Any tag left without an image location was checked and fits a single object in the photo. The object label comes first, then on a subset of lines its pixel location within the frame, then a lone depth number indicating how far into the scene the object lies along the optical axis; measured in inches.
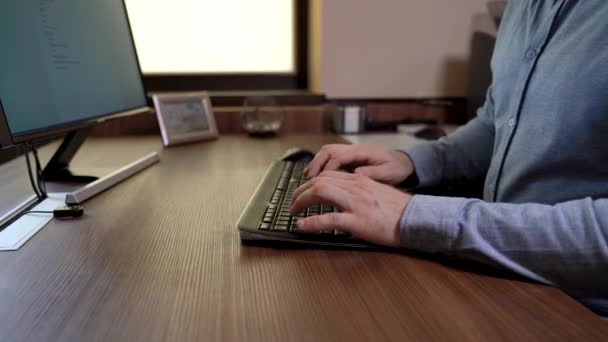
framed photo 47.6
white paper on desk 21.3
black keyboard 21.2
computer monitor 25.1
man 18.0
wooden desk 14.2
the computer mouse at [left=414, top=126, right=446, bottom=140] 50.8
